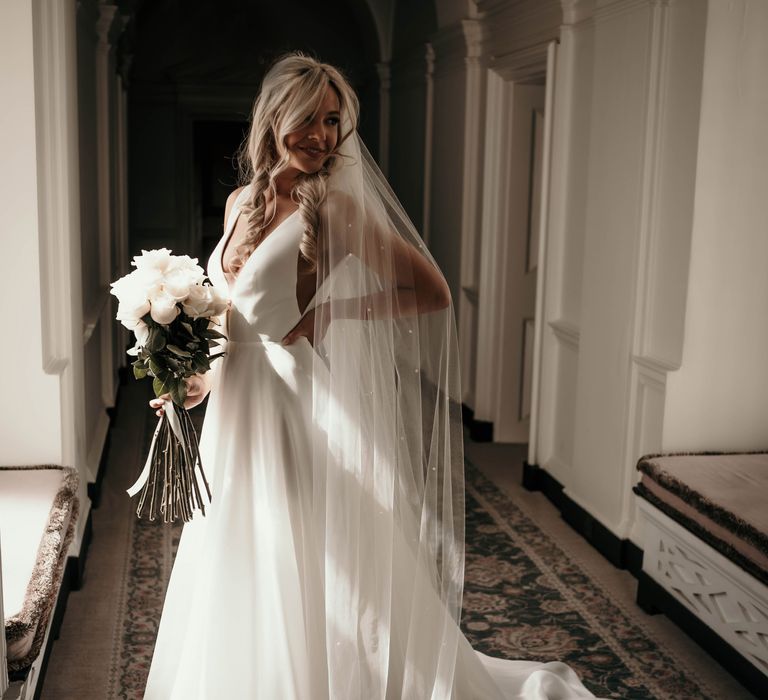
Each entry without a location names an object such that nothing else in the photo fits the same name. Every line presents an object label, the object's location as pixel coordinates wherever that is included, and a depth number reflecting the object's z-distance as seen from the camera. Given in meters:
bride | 2.76
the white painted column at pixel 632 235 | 4.26
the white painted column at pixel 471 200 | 7.02
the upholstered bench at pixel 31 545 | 2.76
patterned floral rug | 3.59
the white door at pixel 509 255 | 6.75
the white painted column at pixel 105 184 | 6.90
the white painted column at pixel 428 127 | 8.10
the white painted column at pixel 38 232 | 3.82
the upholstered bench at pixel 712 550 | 3.38
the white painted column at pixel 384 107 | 9.88
